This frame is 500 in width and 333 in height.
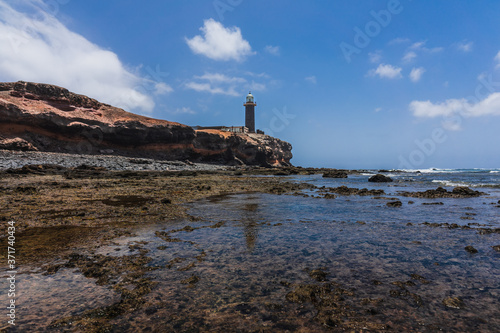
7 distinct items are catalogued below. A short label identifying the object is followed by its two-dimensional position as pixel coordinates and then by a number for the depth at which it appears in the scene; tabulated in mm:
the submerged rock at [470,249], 4780
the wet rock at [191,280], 3396
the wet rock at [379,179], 25938
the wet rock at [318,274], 3583
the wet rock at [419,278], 3520
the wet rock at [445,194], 13625
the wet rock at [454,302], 2863
